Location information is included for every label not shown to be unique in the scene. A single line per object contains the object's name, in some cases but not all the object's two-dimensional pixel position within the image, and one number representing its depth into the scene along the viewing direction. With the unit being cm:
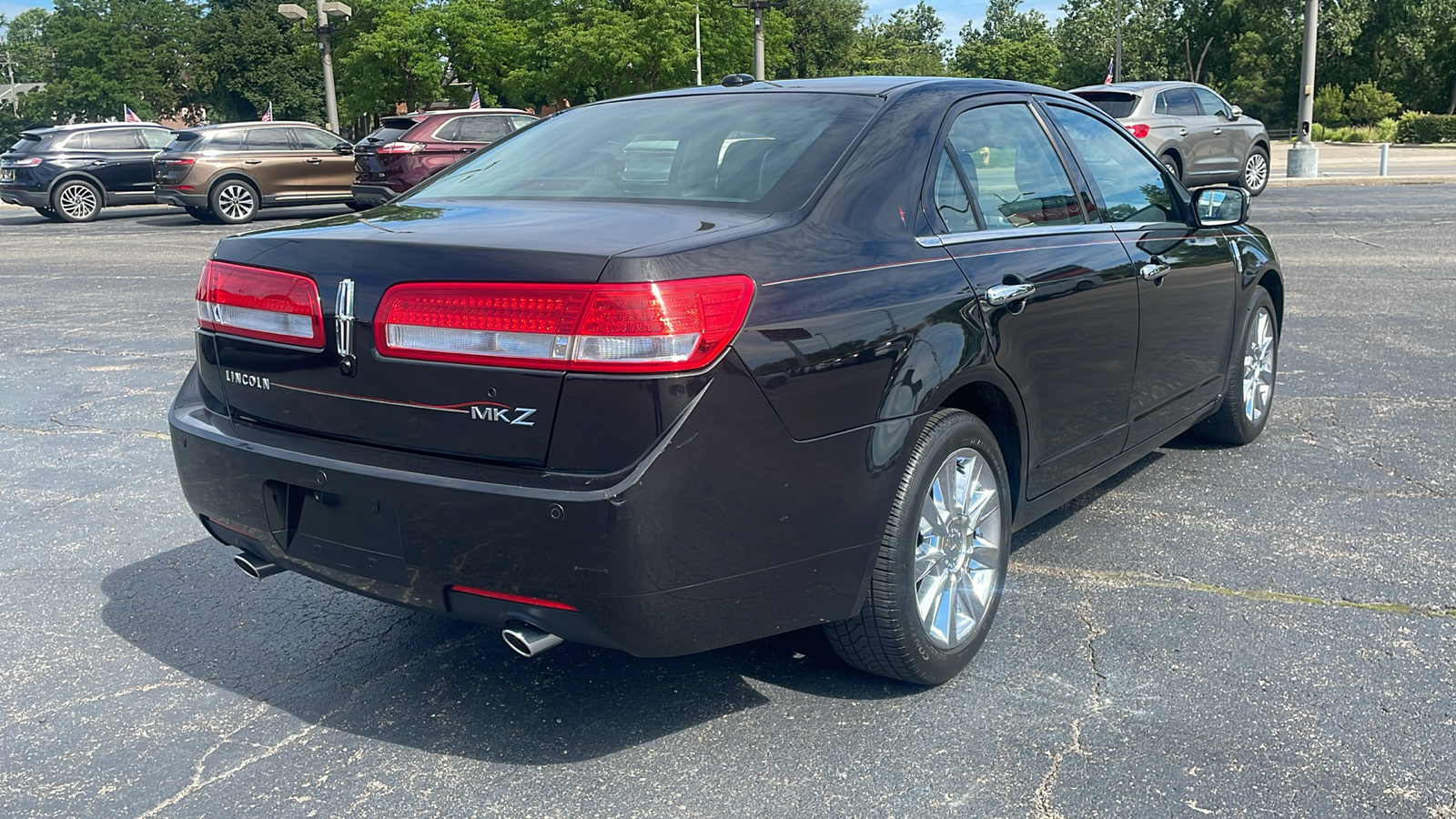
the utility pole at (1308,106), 2334
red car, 1878
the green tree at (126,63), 8662
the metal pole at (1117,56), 6656
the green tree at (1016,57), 10875
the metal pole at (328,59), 2806
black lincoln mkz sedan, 255
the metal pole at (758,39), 3048
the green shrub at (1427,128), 4531
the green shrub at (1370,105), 5041
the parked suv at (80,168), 2067
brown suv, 1941
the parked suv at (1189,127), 1650
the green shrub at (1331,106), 5150
